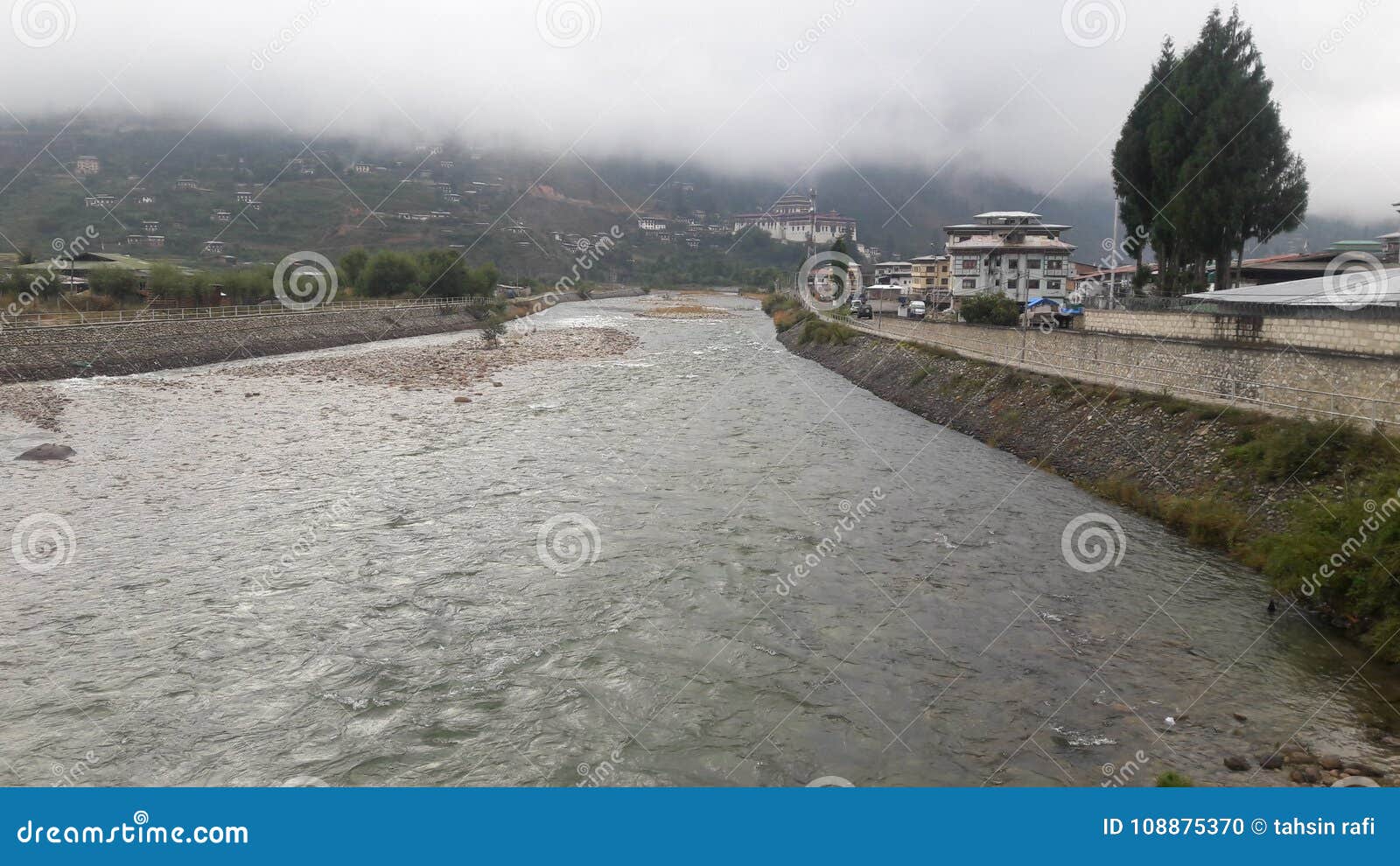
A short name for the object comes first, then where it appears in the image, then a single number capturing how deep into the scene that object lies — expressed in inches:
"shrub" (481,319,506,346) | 2388.0
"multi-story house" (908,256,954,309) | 4205.2
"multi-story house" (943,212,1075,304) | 2886.3
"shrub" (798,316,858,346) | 2071.1
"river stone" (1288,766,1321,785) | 317.7
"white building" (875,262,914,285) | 4906.5
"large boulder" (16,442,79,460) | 869.8
